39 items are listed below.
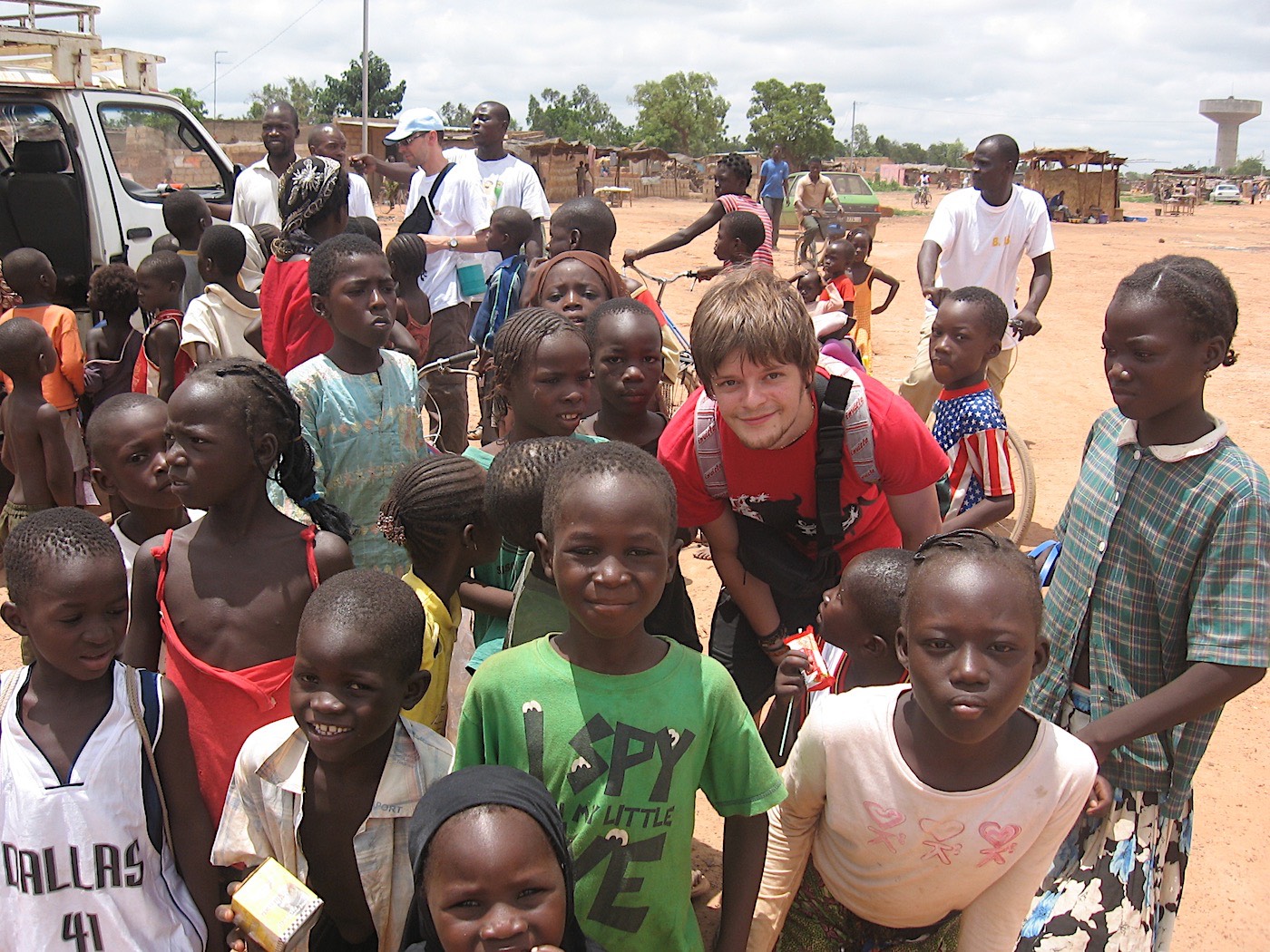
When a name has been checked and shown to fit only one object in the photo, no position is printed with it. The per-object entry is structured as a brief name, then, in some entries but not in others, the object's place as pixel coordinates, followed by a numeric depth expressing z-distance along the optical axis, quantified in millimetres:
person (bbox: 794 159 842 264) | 20031
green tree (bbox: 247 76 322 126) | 85806
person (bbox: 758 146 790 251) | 18781
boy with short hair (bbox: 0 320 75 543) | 4539
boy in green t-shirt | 1810
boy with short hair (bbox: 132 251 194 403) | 4766
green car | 22234
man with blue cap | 6055
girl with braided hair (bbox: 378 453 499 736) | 2379
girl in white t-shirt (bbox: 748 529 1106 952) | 1809
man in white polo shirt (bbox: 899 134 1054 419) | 5844
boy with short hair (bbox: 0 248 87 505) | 5242
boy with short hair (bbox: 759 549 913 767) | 2361
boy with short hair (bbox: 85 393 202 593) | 2678
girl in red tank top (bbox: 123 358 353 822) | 2191
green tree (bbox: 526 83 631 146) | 63656
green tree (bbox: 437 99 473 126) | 60706
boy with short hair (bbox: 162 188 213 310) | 5820
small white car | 52875
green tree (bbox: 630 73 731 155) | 67125
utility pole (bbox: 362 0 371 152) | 22031
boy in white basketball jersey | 1895
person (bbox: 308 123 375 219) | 6785
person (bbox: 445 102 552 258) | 6363
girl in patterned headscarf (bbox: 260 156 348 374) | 4043
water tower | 127500
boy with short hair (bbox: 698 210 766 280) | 5883
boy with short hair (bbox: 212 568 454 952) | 1897
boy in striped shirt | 3920
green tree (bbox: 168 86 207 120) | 38700
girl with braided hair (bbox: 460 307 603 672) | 2799
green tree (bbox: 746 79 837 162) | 52062
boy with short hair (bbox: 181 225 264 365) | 4566
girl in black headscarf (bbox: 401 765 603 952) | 1490
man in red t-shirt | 2348
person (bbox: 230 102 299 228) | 6395
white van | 6809
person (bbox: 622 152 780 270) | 6156
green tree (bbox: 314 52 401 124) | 54562
